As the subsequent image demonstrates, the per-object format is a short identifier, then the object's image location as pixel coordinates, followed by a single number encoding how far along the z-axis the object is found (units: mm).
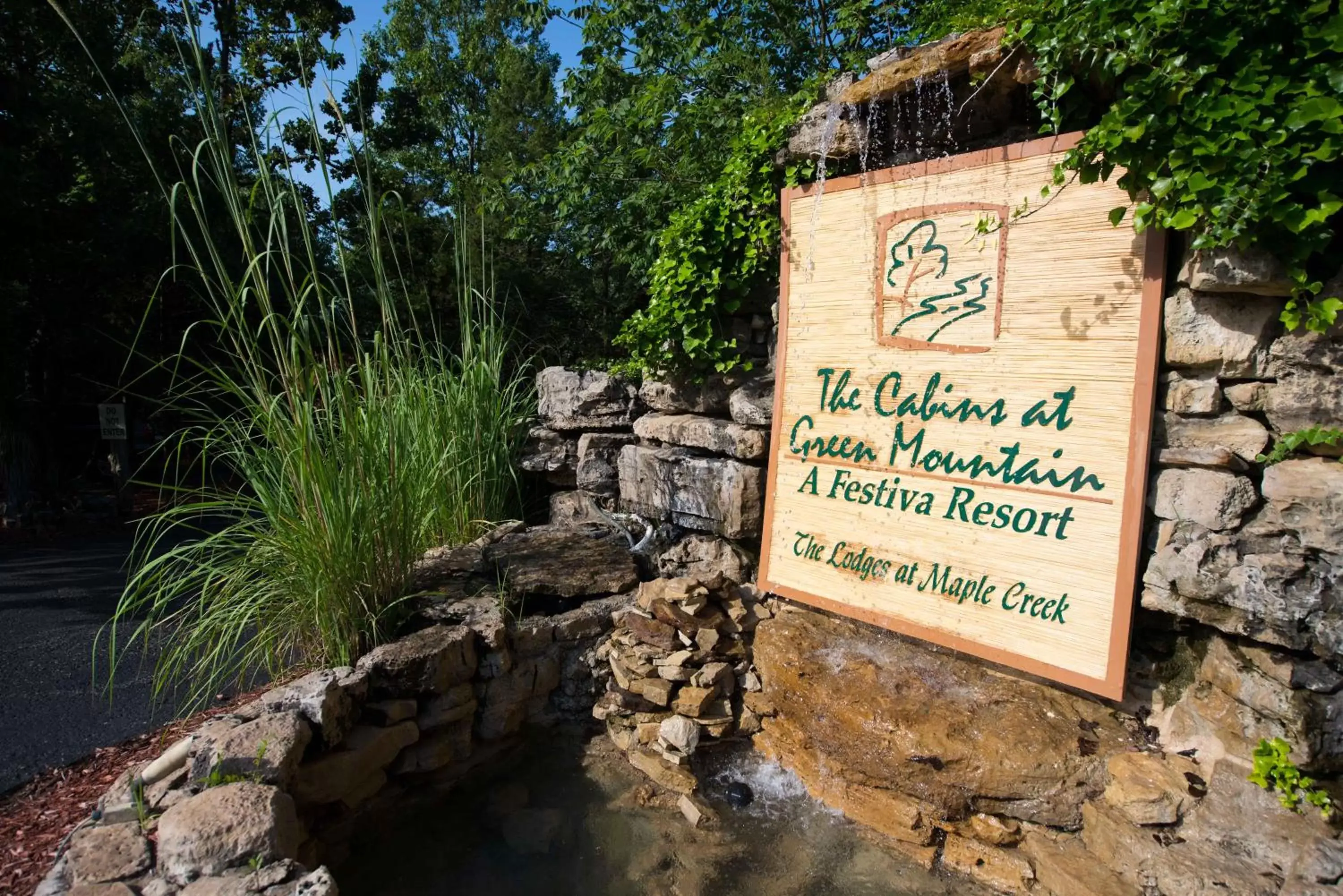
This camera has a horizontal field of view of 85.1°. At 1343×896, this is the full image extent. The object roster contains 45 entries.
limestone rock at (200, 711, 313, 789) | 1941
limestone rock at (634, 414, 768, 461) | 3174
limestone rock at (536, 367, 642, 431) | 4125
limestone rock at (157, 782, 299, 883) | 1676
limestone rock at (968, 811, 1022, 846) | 2199
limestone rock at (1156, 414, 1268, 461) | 2002
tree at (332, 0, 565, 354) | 6637
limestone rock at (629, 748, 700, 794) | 2641
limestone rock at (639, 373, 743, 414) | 3457
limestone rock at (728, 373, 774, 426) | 3166
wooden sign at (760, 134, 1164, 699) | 2168
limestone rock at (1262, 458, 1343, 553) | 1843
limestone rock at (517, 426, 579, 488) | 4215
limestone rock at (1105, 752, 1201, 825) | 1981
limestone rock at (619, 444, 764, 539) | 3191
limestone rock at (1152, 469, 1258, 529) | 1999
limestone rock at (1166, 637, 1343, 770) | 1844
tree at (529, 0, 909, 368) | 5082
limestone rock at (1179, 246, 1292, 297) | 1876
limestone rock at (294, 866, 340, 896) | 1571
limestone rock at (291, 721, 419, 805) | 2143
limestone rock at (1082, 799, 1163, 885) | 1949
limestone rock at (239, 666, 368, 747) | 2188
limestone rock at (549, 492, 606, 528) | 4031
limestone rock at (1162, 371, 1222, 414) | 2068
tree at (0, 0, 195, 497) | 6172
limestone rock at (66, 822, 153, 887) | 1666
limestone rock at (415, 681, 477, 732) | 2531
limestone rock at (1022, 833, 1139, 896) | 1971
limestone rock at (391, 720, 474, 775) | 2498
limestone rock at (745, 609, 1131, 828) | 2180
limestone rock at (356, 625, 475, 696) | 2449
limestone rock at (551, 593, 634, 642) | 2969
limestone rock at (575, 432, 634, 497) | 4086
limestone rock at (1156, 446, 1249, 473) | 2004
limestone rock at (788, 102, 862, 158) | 2836
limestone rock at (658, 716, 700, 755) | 2701
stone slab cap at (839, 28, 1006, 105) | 2354
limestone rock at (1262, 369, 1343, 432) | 1885
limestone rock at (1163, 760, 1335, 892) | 1797
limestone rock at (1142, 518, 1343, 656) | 1847
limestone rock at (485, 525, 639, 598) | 3100
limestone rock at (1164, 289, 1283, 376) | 1979
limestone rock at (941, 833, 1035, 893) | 2139
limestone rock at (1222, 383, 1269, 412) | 1998
